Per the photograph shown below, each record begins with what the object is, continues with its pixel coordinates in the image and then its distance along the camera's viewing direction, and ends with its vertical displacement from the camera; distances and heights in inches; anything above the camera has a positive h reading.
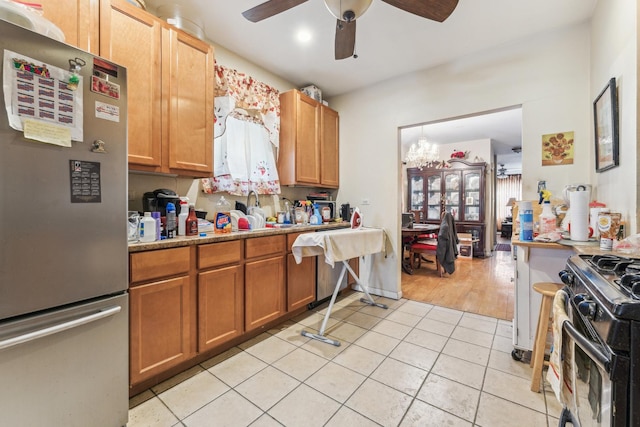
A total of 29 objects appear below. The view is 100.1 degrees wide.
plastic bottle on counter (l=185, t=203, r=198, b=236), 78.1 -3.5
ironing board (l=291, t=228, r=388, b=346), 84.7 -11.8
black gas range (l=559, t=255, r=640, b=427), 25.0 -14.3
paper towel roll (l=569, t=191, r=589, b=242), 66.7 -0.8
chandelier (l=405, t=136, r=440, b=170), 198.1 +43.2
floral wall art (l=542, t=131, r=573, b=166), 87.8 +20.7
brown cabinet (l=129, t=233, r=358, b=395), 61.8 -24.6
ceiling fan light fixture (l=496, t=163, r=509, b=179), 367.1 +54.7
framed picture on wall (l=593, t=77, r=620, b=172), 61.2 +21.0
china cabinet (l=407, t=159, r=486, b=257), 227.0 +15.0
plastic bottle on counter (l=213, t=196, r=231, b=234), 87.0 -3.6
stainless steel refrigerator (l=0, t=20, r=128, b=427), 39.5 -3.8
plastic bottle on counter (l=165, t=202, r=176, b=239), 71.9 -2.4
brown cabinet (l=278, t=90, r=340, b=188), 119.2 +33.0
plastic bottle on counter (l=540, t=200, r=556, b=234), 74.7 -2.5
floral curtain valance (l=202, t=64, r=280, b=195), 96.7 +30.7
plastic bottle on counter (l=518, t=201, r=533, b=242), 74.1 -3.4
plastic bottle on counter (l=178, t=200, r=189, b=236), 77.8 -2.3
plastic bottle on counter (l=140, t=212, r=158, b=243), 64.4 -4.1
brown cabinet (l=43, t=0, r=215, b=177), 60.6 +37.1
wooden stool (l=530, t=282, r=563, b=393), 64.8 -30.2
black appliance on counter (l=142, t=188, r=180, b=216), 75.6 +3.4
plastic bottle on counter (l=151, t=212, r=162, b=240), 67.5 -2.5
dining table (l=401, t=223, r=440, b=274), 177.0 -14.6
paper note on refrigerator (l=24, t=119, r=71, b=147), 40.7 +12.7
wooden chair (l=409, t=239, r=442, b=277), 175.8 -25.1
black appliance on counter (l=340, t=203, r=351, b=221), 140.1 -0.2
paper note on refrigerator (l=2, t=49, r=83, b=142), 39.4 +18.5
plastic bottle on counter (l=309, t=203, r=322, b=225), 122.3 -2.9
